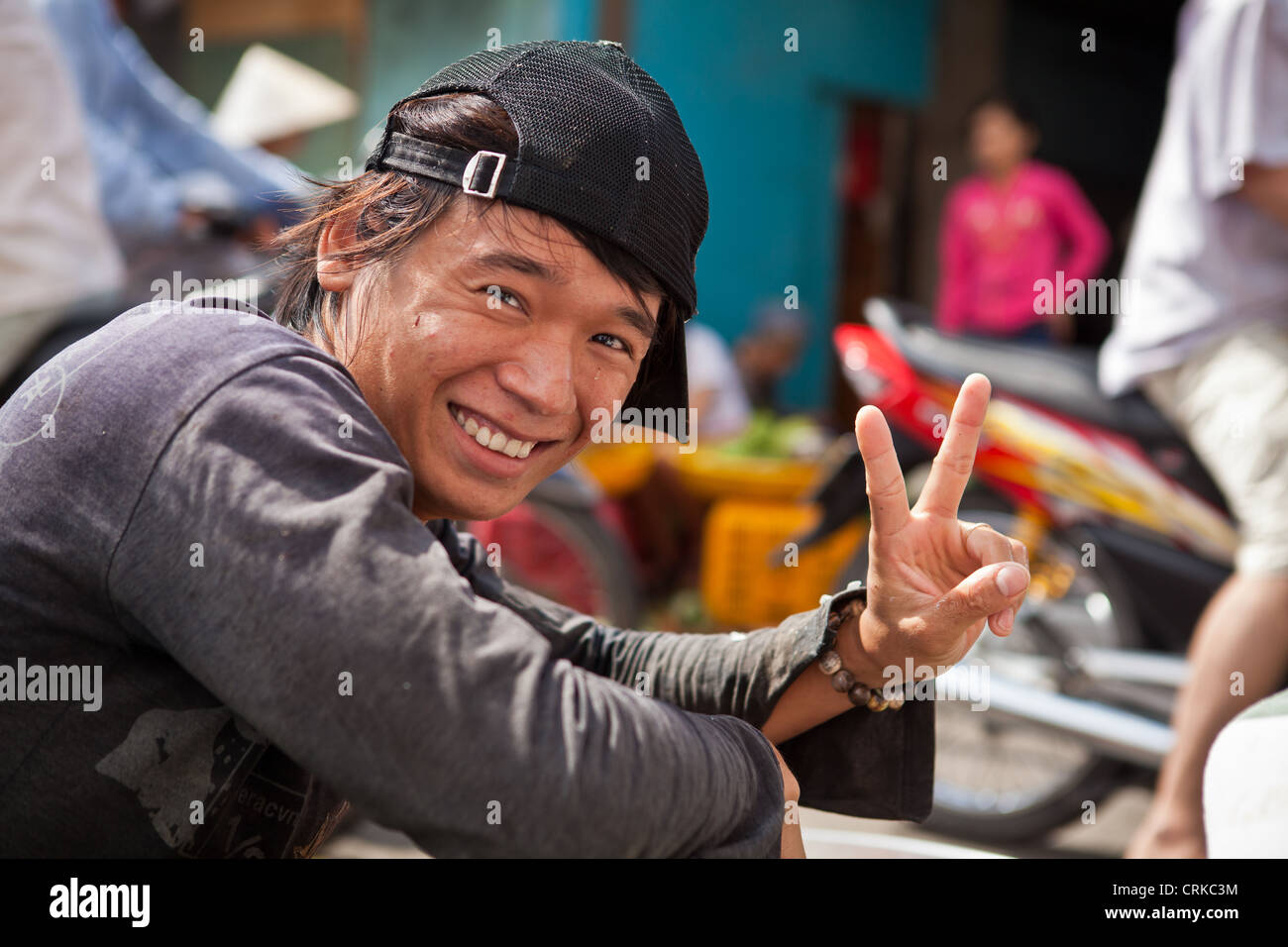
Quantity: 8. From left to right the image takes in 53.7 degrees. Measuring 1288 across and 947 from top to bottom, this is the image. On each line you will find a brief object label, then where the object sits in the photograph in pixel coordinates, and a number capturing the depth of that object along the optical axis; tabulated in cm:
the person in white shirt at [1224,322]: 250
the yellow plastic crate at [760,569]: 492
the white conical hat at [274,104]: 428
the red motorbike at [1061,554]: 300
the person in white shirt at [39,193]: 265
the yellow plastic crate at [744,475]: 511
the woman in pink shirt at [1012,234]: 586
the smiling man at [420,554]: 88
